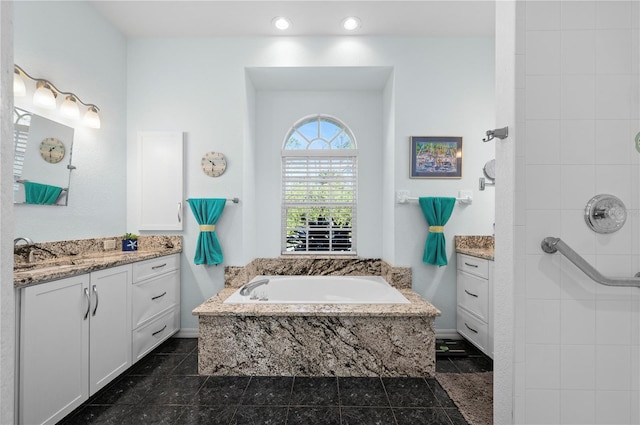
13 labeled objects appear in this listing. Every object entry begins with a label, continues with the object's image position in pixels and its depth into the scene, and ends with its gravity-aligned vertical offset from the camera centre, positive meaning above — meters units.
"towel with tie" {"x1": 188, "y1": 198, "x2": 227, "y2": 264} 2.71 -0.13
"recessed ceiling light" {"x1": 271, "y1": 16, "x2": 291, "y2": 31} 2.54 +1.74
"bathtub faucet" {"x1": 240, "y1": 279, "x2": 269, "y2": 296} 2.47 -0.68
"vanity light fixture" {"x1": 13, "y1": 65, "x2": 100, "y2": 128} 1.84 +0.83
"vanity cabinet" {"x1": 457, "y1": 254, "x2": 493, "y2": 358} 2.29 -0.76
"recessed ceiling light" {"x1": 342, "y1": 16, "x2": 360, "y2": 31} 2.53 +1.74
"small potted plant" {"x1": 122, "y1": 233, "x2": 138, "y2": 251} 2.57 -0.28
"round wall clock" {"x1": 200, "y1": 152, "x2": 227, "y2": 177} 2.80 +0.47
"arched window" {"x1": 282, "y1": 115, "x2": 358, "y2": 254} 3.27 +0.28
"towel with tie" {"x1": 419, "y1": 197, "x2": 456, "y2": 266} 2.67 -0.08
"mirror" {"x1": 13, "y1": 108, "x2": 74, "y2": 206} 1.88 +0.37
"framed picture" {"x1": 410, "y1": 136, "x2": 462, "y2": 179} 2.77 +0.56
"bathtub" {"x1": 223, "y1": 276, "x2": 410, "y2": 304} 2.78 -0.76
